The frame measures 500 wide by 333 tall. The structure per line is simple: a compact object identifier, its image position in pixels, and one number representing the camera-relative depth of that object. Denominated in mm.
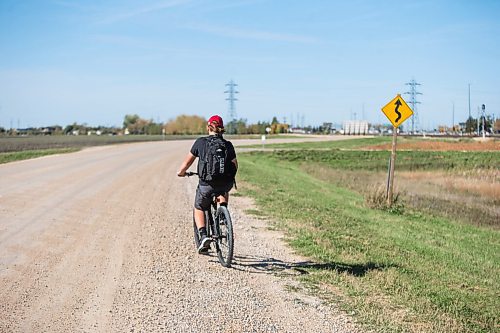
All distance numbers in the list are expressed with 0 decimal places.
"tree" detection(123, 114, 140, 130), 162250
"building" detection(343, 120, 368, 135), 138375
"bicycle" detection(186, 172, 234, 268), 7746
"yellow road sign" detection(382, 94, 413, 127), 16278
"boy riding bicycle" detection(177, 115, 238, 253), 7727
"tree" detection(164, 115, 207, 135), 132625
